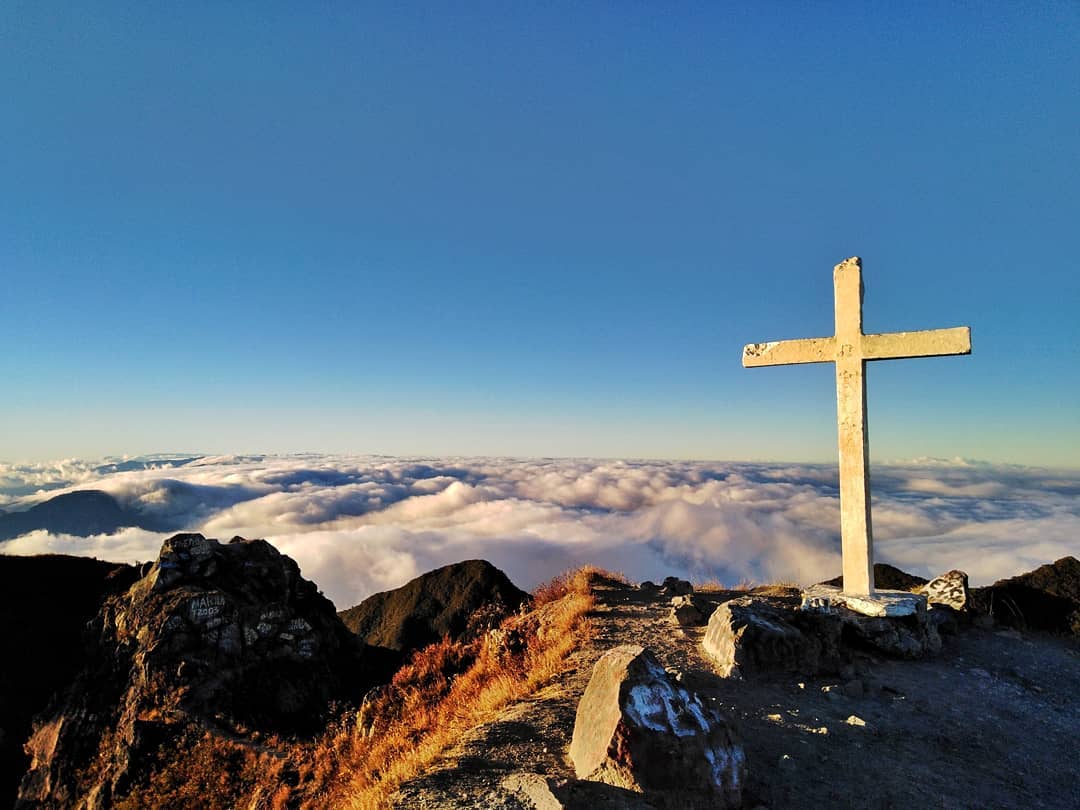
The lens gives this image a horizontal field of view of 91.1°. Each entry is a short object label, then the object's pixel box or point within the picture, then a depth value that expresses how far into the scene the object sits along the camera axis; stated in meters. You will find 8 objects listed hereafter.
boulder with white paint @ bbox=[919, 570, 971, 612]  10.03
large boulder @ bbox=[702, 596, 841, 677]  6.94
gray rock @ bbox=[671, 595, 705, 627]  8.81
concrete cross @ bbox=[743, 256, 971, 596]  8.58
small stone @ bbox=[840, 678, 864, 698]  6.53
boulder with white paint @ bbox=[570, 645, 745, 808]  3.95
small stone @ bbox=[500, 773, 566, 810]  3.66
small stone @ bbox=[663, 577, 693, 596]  11.64
